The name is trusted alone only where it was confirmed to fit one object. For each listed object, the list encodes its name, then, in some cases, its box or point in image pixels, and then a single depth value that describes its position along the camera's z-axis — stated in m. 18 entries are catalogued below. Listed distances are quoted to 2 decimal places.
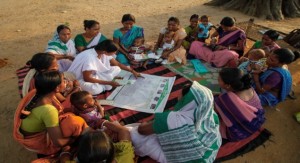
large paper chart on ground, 3.71
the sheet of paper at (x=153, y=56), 5.01
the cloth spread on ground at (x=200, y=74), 4.42
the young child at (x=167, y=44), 5.14
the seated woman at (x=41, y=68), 3.19
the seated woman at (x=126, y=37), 4.91
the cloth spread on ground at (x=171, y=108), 3.07
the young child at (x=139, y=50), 4.92
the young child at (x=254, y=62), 3.92
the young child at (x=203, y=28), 5.48
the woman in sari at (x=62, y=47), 4.15
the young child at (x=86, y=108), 2.90
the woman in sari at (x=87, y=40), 4.54
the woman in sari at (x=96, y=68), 3.71
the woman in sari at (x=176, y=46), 5.02
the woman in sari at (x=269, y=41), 4.38
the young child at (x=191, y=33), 5.65
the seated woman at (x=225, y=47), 4.84
